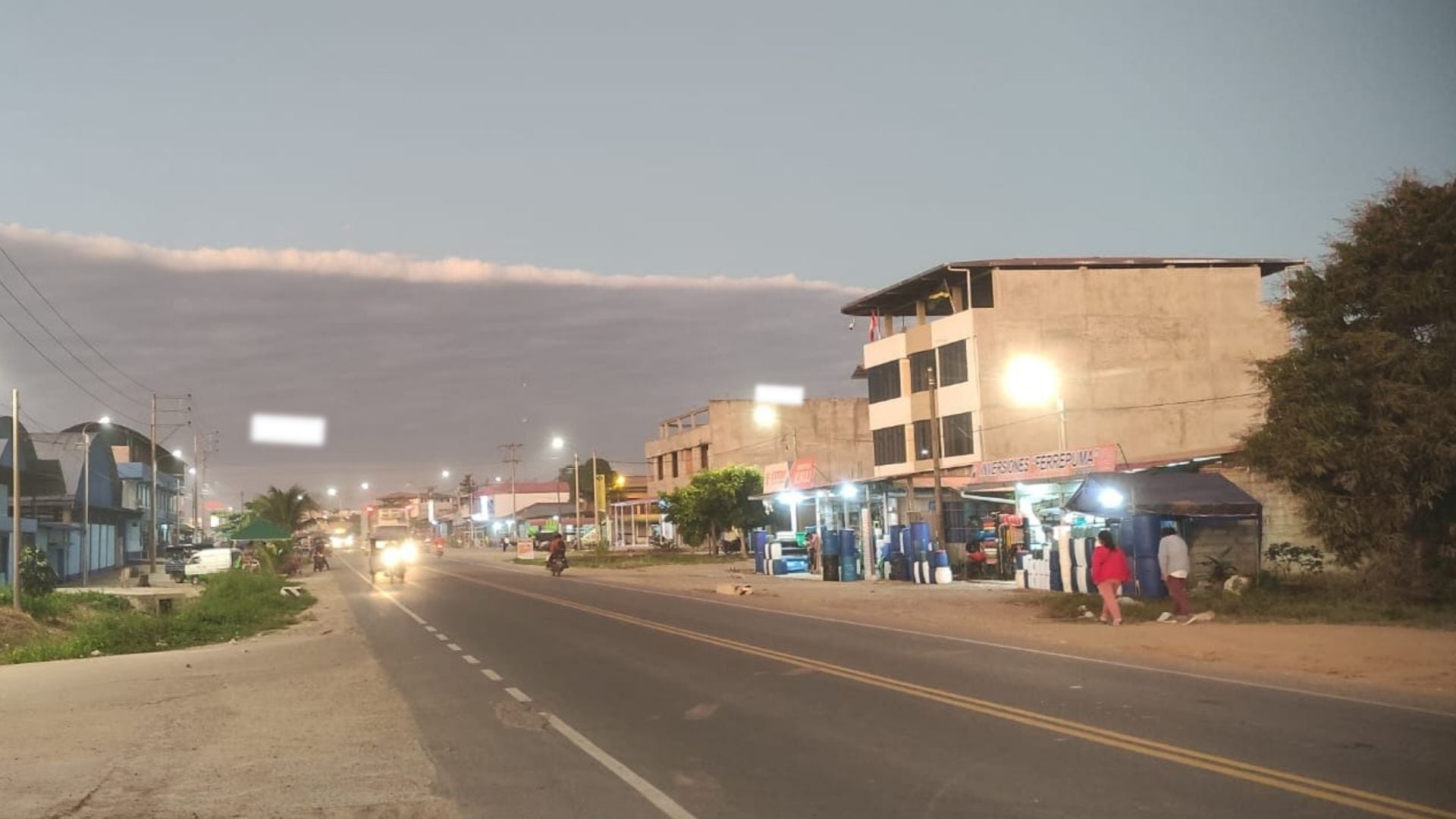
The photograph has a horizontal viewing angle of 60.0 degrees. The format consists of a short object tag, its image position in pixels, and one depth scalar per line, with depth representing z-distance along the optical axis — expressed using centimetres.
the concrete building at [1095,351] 6181
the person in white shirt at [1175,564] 2238
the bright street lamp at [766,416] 9512
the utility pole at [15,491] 2827
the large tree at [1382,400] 2238
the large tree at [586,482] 15588
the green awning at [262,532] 5966
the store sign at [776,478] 6331
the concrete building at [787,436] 9438
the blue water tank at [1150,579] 2614
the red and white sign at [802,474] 5731
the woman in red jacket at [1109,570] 2242
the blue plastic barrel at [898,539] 4247
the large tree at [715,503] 7600
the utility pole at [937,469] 4078
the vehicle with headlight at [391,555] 5606
